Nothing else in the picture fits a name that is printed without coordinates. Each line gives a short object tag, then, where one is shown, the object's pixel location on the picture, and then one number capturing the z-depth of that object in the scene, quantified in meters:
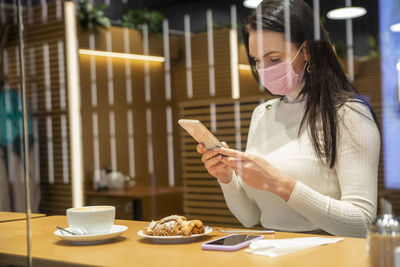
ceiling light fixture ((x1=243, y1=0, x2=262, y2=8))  3.74
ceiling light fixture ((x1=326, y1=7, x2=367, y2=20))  3.51
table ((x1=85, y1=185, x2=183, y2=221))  4.01
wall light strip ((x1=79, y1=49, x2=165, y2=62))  4.76
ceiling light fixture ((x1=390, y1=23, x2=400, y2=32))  2.22
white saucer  1.05
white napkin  0.93
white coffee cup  1.09
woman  1.34
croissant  1.06
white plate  1.04
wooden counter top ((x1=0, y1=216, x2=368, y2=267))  0.83
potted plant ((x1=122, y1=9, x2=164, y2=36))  5.09
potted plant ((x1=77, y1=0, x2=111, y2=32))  4.60
